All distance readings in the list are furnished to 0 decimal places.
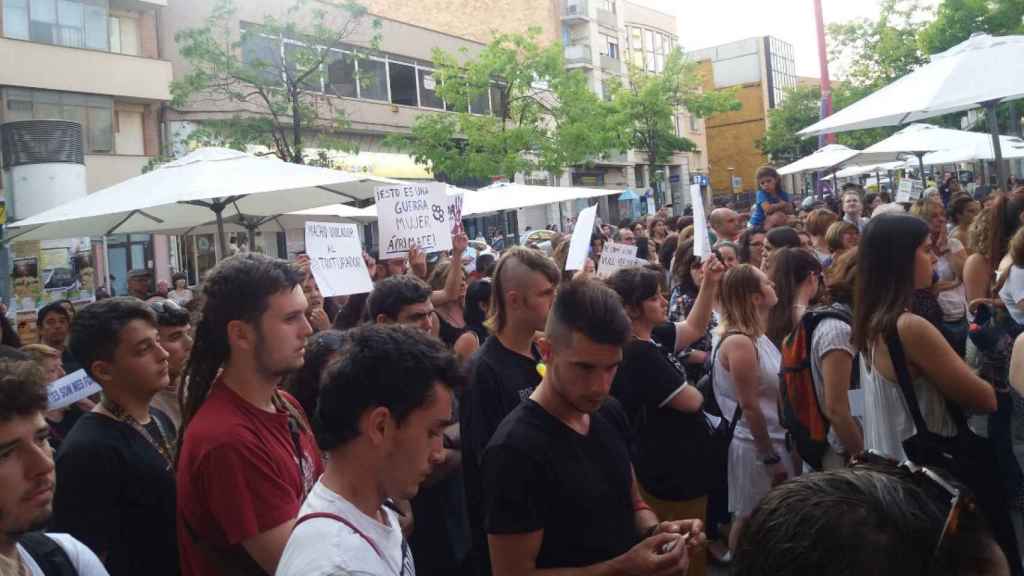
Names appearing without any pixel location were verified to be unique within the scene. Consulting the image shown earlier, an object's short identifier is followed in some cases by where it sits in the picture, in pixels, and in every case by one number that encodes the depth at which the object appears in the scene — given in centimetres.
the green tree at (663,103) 3953
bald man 863
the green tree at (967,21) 2178
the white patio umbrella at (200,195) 736
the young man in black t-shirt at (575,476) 260
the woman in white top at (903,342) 337
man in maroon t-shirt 255
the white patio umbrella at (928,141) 1425
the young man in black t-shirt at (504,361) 348
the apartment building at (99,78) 2305
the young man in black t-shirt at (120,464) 300
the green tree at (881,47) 3050
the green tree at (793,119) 5569
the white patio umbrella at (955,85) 700
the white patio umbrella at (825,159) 1648
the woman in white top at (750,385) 477
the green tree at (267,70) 1786
